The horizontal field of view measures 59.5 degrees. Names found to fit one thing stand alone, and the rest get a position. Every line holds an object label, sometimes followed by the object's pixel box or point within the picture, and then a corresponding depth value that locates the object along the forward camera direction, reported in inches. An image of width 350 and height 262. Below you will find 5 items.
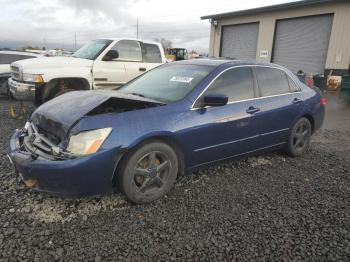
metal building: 557.3
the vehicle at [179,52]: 1146.0
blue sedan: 111.0
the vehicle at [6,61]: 391.5
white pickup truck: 249.8
